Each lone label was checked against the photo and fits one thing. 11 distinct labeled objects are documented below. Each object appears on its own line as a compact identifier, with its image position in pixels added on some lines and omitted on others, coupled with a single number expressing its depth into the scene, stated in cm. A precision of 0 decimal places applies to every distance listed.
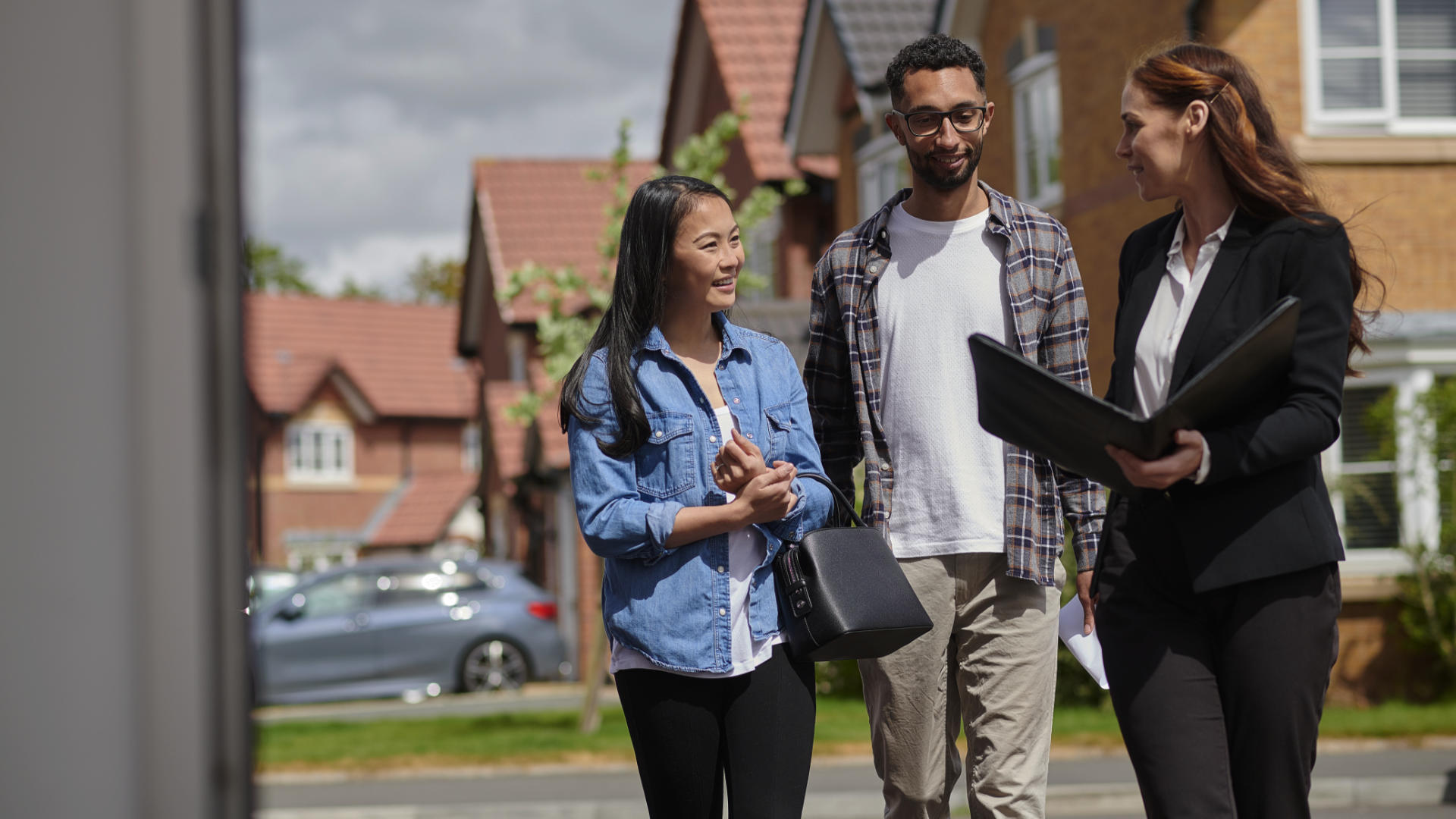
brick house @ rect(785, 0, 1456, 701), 1309
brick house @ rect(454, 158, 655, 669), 2878
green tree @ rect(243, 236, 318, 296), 6225
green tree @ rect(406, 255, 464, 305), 6225
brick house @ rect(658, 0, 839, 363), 2231
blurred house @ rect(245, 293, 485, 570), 4919
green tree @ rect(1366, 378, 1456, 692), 1269
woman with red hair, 304
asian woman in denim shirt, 337
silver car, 1939
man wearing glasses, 385
